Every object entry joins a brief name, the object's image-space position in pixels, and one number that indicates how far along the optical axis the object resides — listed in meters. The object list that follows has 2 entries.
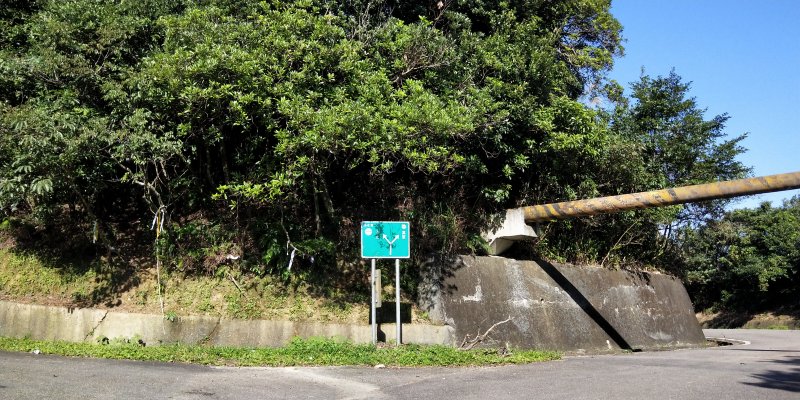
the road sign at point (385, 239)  11.43
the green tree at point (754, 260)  34.00
